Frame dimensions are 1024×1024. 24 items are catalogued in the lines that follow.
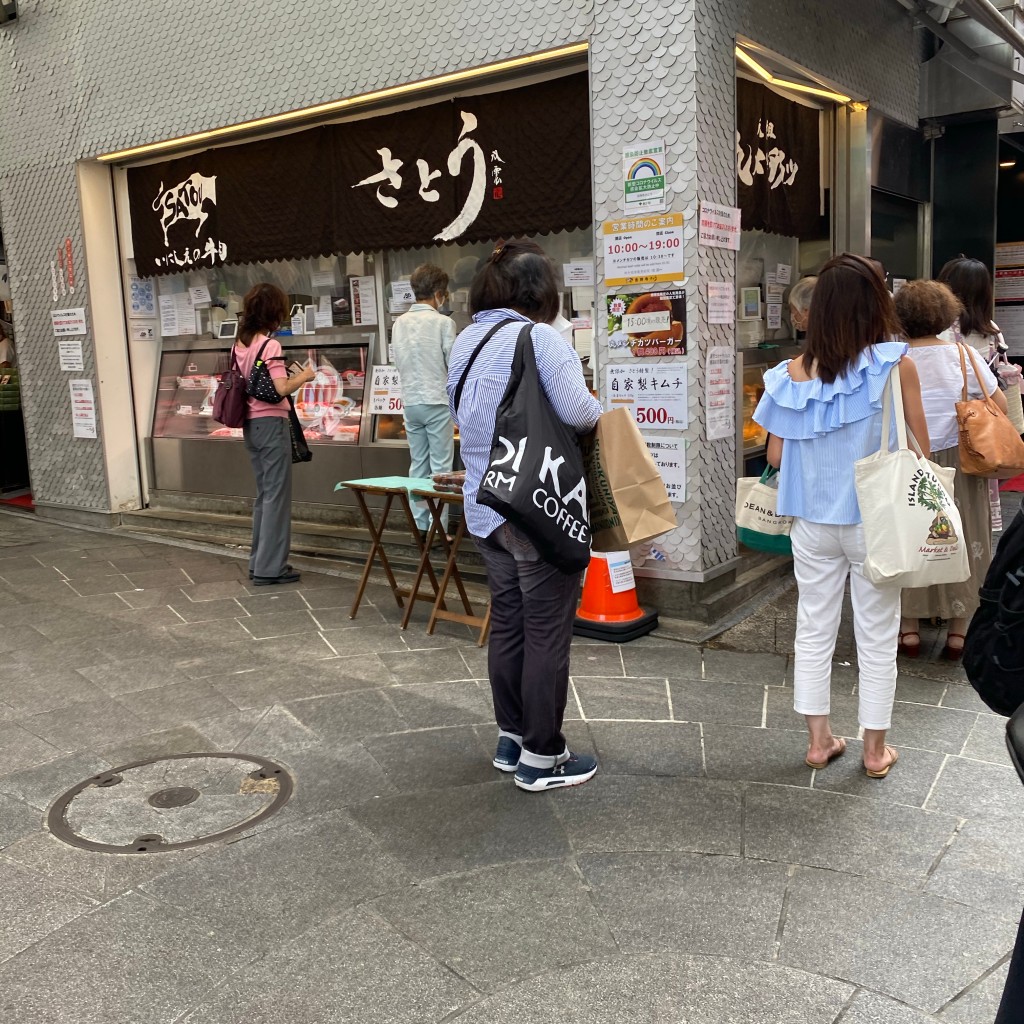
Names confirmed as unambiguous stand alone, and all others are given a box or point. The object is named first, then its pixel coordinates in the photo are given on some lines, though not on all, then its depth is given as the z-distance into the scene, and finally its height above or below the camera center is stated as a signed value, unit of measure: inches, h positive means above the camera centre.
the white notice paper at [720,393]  230.7 -11.2
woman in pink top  271.3 -20.2
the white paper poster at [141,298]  363.3 +25.4
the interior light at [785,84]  248.2 +67.4
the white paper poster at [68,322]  356.8 +18.0
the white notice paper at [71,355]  361.1 +6.6
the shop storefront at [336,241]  257.6 +33.6
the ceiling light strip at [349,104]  243.4 +69.4
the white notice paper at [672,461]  229.8 -25.5
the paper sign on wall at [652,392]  227.9 -10.0
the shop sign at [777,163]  255.3 +46.1
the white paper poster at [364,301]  321.4 +18.1
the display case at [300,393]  328.8 -9.5
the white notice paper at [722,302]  227.5 +9.1
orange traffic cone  223.9 -55.2
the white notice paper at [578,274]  274.2 +20.2
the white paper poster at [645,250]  223.0 +21.0
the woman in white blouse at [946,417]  194.9 -15.8
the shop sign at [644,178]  222.7 +36.3
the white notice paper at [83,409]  360.8 -12.5
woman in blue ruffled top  144.7 -17.7
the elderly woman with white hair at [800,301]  228.5 +8.6
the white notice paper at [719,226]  222.8 +25.6
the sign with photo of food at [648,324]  225.6 +5.0
